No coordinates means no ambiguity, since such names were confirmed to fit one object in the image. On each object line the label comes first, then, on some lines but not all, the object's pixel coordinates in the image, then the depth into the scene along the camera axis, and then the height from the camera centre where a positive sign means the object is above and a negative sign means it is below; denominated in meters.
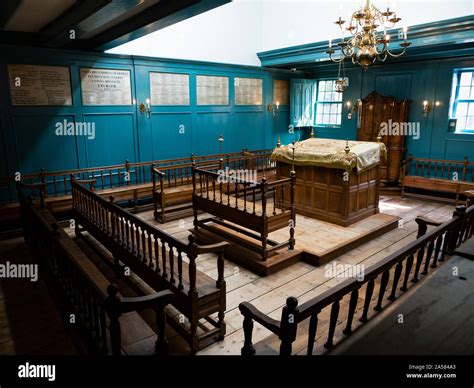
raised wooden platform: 4.83 -1.78
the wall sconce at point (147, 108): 7.53 +0.26
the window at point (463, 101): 8.11 +0.47
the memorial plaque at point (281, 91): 10.18 +0.84
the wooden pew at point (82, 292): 2.09 -1.25
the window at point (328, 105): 10.83 +0.49
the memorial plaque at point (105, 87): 6.79 +0.65
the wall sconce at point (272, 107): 10.05 +0.39
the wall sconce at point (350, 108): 9.96 +0.36
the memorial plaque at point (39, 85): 6.06 +0.61
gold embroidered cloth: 5.69 -0.55
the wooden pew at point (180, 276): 3.07 -1.47
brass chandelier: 4.54 +1.07
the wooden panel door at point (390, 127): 9.00 -0.14
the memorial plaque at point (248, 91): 9.22 +0.78
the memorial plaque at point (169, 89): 7.68 +0.70
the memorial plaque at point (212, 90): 8.42 +0.73
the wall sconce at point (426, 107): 8.56 +0.34
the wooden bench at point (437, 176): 7.69 -1.27
